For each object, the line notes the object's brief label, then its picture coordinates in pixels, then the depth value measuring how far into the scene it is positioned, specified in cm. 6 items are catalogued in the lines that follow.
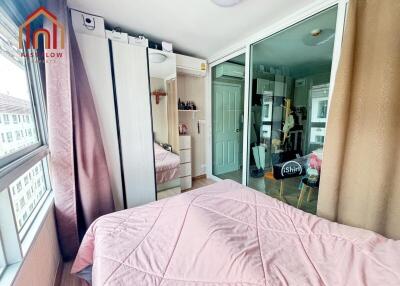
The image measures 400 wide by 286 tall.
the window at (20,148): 88
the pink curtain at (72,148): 144
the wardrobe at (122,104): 184
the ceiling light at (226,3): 154
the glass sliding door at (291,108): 187
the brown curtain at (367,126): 115
